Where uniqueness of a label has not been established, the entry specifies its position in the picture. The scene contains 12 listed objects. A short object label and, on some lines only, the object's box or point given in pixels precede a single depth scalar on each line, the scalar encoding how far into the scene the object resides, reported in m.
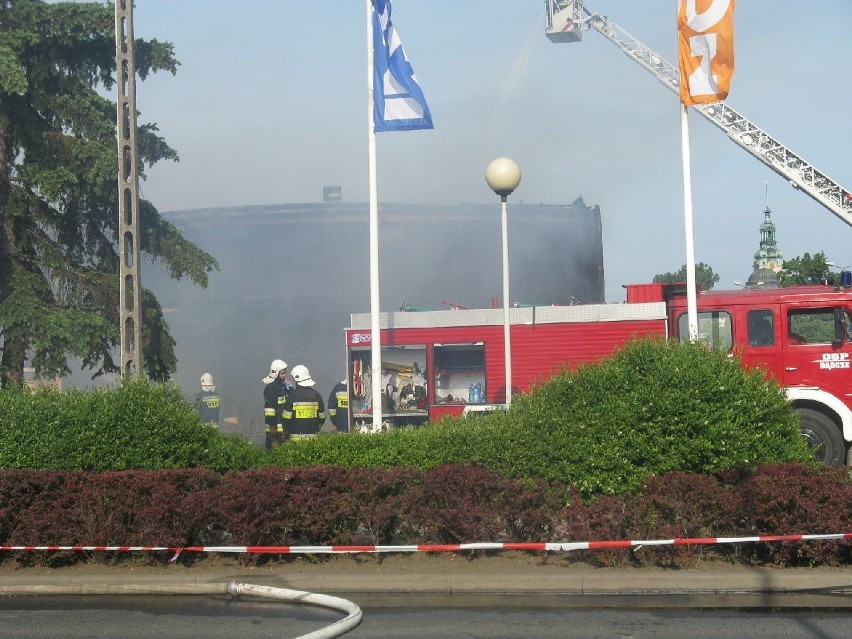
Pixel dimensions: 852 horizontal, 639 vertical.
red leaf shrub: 9.09
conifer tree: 17.61
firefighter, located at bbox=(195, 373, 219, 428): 23.65
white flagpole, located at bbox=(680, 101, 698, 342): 12.90
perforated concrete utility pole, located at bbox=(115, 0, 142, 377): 14.58
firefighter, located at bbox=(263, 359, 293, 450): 15.36
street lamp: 13.38
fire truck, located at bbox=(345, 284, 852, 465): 16.38
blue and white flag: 12.75
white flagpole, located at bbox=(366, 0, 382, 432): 12.54
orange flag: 12.77
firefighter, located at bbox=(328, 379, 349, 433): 17.38
